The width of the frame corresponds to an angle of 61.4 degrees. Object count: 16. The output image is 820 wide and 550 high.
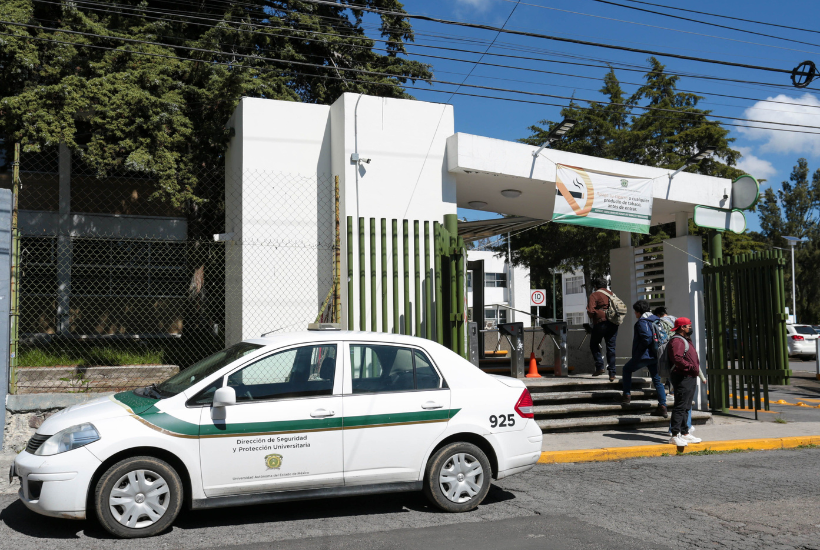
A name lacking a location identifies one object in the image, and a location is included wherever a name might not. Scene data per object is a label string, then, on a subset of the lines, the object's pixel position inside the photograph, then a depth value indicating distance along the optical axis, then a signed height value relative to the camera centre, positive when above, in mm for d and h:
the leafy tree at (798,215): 55281 +8265
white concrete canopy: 10953 +2373
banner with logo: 11758 +2033
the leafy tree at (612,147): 24188 +6131
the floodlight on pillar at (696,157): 12477 +2880
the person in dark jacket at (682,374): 9109 -791
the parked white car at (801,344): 29609 -1365
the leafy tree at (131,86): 10367 +3997
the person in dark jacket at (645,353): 10508 -581
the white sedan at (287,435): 5105 -905
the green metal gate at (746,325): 11125 -200
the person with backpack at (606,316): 11711 -5
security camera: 10328 +2421
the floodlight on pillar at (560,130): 10544 +2923
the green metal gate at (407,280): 10086 +583
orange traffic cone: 12852 -954
